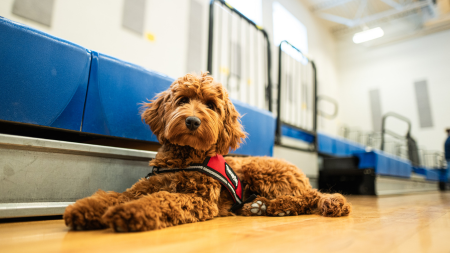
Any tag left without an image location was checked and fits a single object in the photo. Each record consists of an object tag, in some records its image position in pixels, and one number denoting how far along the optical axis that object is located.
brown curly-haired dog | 0.97
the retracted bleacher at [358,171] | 3.65
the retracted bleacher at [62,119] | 1.14
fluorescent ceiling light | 7.92
